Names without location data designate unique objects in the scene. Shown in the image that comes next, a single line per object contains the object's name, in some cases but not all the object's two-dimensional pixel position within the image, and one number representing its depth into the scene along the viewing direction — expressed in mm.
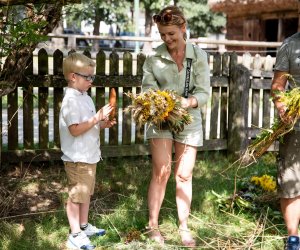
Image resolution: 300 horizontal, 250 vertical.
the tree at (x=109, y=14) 36594
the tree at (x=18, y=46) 3748
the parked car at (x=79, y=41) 33906
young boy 3502
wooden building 15750
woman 3521
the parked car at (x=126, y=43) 34953
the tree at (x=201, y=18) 36406
